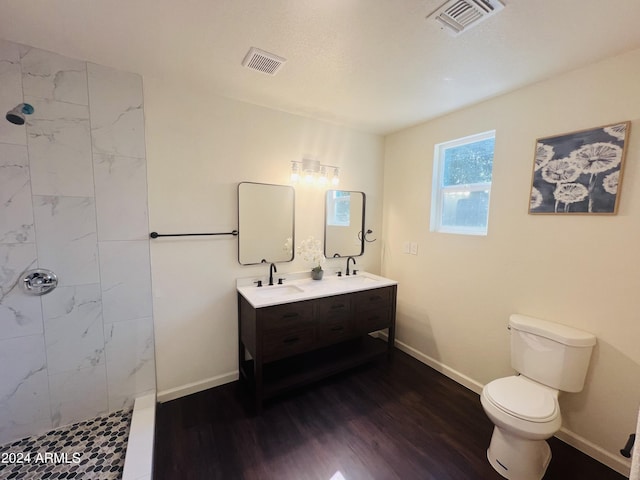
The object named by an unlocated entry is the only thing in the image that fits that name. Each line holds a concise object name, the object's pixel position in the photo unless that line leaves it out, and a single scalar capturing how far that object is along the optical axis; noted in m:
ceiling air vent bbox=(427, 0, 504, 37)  1.14
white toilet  1.42
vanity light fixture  2.40
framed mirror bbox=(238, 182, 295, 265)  2.22
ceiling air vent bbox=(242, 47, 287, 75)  1.51
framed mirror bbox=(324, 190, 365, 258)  2.68
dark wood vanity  1.90
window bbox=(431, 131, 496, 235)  2.21
